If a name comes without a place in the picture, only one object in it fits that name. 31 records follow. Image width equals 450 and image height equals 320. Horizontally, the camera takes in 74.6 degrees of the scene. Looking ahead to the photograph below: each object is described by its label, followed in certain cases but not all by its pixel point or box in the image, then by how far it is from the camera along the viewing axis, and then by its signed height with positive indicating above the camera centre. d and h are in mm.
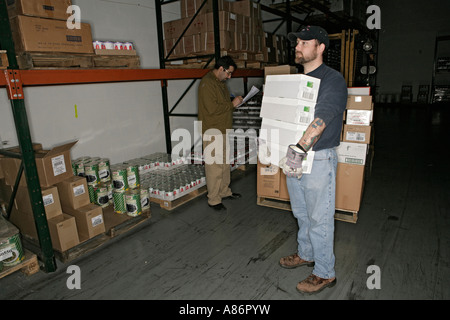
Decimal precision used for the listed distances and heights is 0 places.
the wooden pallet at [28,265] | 2875 -1650
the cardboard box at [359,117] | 3743 -471
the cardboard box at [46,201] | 3100 -1132
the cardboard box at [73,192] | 3324 -1117
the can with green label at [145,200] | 4000 -1485
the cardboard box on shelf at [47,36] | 2809 +550
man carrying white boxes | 2174 -414
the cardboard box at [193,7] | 5529 +1458
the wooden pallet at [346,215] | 3857 -1777
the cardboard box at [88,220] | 3324 -1434
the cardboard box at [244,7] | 5824 +1486
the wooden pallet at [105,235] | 3162 -1670
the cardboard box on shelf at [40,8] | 2818 +806
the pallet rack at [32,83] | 2537 +63
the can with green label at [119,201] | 3913 -1441
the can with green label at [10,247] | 2773 -1419
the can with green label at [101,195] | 3912 -1357
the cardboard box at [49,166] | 3146 -782
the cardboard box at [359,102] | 3720 -283
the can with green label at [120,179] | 3872 -1150
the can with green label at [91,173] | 3855 -1046
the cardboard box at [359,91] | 3755 -147
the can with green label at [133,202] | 3840 -1443
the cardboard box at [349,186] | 3738 -1328
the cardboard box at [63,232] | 3088 -1451
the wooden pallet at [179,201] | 4418 -1710
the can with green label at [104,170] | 3982 -1061
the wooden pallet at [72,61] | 2888 +323
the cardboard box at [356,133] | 3763 -678
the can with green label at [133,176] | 4023 -1172
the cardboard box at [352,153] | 3711 -904
